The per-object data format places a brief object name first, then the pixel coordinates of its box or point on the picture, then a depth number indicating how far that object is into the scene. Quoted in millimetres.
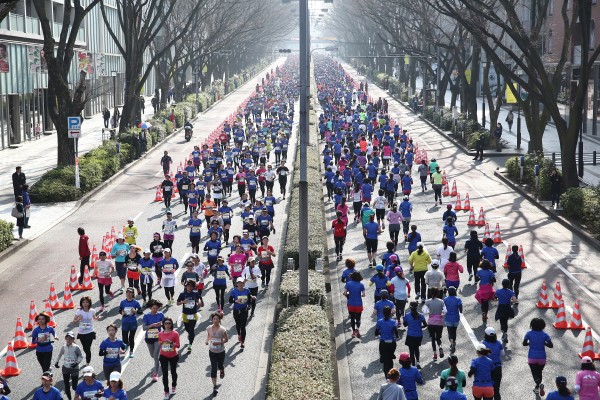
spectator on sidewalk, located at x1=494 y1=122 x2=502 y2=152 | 49875
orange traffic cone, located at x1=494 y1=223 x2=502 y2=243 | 26433
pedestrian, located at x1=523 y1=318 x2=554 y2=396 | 14102
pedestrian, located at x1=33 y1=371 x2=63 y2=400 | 12281
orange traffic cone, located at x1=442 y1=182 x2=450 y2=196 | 35750
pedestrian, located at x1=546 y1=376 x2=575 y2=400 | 11758
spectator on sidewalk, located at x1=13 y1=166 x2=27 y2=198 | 30859
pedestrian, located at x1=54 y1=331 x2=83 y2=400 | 14258
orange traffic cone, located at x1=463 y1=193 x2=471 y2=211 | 32094
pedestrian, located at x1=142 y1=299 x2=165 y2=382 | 15234
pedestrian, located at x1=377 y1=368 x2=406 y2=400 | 11672
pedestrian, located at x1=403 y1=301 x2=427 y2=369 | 15336
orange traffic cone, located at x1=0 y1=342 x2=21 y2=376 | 15359
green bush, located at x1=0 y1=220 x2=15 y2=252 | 25422
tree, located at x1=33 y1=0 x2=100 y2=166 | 36656
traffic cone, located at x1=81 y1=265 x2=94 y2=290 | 21453
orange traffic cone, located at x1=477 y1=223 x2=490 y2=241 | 25970
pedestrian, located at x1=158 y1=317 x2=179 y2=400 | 14547
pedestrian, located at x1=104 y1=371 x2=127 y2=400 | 12281
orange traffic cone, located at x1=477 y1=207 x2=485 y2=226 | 29156
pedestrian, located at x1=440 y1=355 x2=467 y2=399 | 12156
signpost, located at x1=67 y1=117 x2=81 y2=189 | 35125
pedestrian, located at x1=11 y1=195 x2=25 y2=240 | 27344
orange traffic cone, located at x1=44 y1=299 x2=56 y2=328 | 15692
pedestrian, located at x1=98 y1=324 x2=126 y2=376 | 14273
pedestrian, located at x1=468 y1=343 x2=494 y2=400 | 13148
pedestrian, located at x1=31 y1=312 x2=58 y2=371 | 14867
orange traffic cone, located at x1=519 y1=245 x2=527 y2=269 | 23209
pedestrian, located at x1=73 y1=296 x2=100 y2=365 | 15625
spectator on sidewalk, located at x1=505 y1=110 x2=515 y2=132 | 60094
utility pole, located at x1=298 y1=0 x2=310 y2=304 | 17484
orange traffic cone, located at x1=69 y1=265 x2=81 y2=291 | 21350
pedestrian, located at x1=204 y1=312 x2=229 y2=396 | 14891
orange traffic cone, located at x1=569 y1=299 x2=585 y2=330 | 18016
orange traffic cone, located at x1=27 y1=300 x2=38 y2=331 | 17934
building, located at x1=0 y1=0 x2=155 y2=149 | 50281
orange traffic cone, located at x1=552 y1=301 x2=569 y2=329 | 18016
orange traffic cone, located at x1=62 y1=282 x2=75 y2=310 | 19703
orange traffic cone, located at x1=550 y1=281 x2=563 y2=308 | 18955
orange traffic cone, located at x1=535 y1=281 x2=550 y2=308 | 19531
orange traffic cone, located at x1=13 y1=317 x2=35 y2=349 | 16938
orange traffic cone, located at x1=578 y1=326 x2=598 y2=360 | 15719
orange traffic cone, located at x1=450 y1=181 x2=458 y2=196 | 35500
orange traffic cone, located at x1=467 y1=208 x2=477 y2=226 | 29273
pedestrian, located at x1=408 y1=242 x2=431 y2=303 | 19625
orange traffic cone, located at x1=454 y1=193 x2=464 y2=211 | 32188
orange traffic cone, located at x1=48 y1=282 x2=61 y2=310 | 19752
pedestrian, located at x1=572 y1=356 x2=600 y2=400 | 12516
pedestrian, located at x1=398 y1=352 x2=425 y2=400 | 12672
